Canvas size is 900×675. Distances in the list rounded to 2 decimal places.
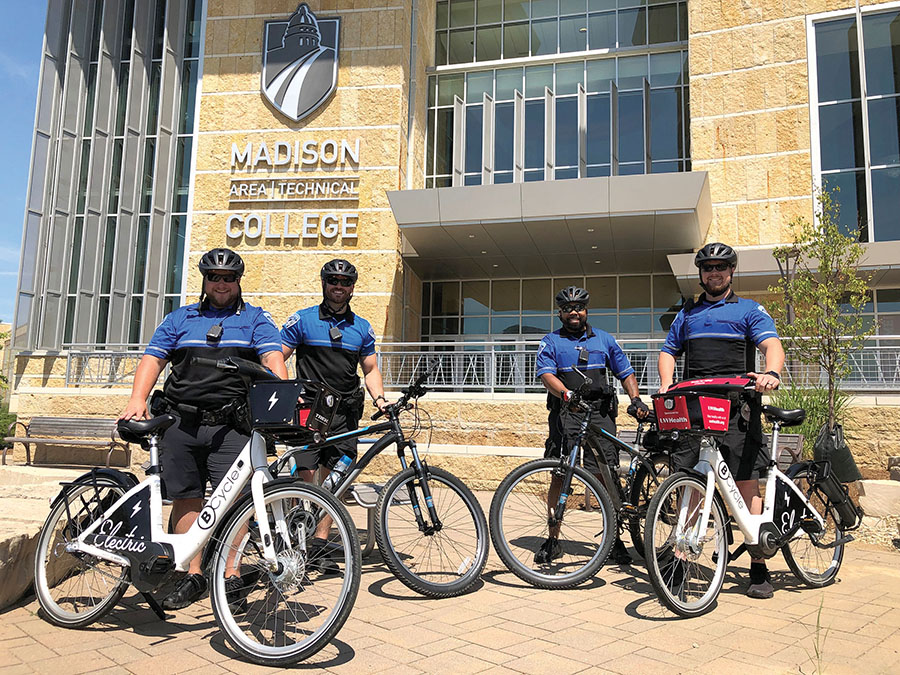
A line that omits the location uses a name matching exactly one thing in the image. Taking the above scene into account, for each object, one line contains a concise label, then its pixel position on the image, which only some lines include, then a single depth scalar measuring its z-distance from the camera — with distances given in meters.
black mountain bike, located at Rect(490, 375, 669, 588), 4.34
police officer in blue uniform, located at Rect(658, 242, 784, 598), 4.39
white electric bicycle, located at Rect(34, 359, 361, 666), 3.02
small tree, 9.07
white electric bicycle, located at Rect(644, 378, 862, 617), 3.80
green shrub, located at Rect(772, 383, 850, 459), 8.58
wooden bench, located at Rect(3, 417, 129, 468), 12.36
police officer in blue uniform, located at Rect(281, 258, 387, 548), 4.77
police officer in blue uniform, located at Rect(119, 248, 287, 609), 3.72
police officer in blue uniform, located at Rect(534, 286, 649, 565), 5.03
